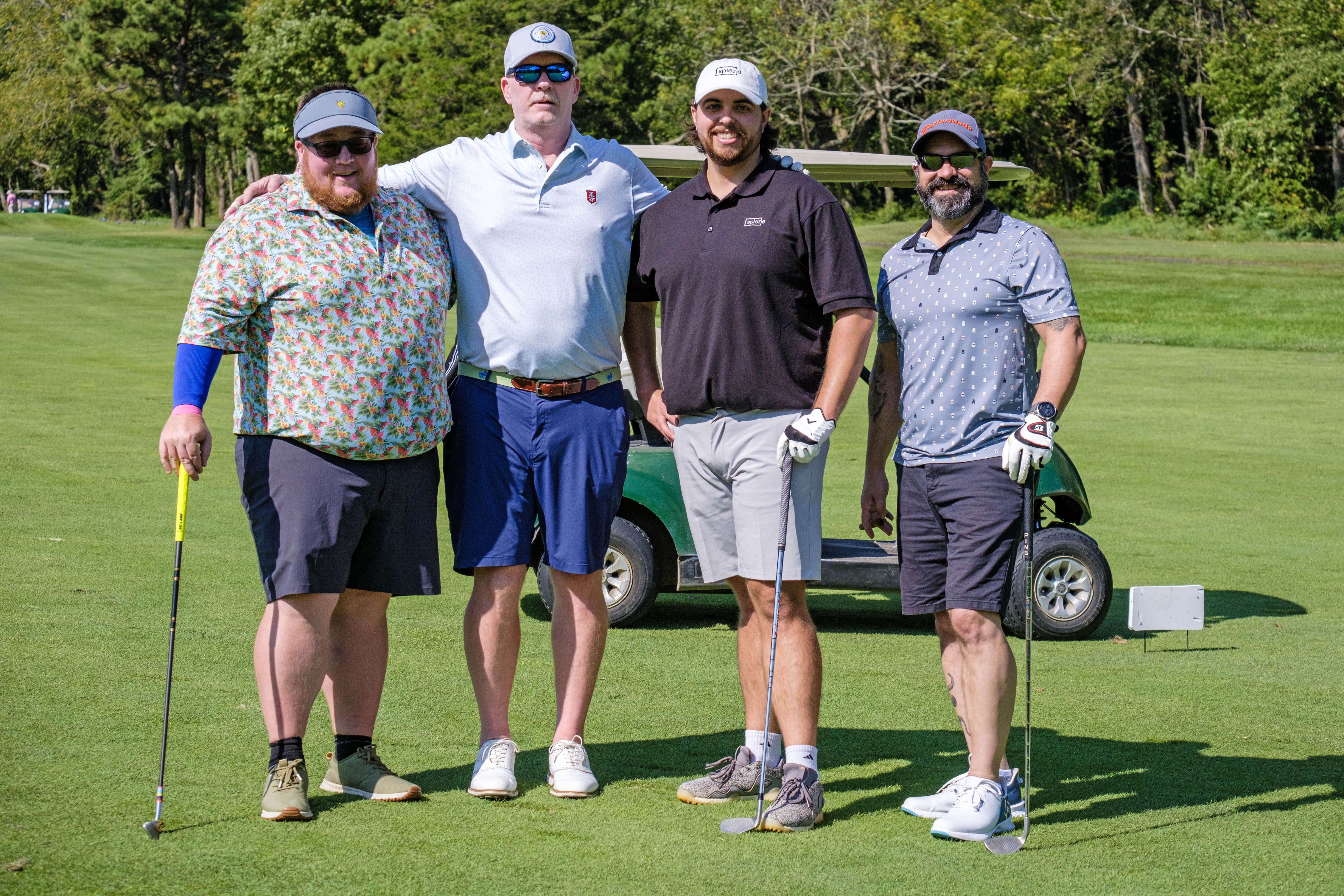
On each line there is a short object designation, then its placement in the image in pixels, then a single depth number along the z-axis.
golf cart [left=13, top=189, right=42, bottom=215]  100.12
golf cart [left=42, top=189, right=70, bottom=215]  102.06
